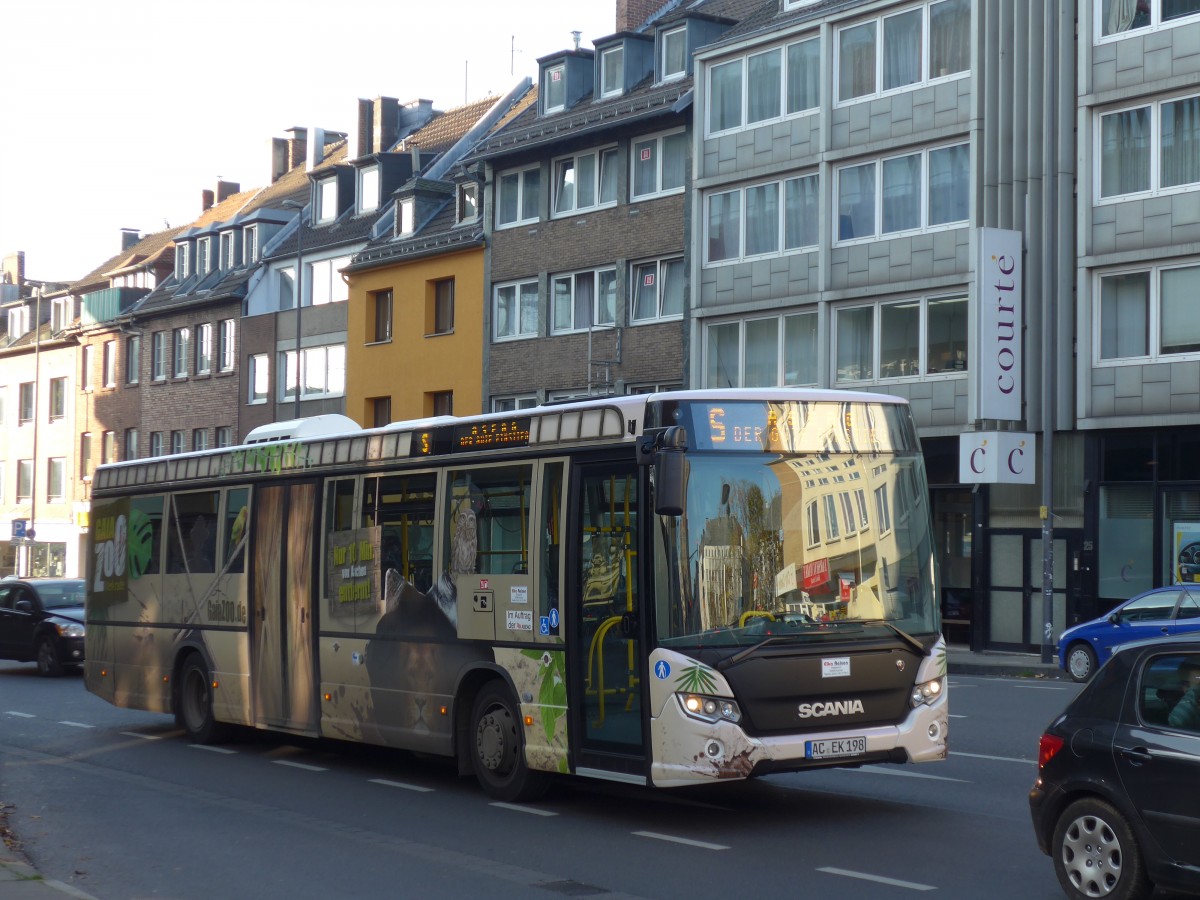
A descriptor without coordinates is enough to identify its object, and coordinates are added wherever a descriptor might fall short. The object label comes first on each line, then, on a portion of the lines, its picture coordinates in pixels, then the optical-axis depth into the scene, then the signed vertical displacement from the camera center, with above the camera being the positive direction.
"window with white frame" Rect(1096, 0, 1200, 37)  29.14 +9.10
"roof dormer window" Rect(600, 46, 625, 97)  42.78 +11.59
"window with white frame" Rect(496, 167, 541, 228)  43.75 +8.58
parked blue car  23.89 -1.28
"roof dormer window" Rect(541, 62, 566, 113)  44.72 +11.60
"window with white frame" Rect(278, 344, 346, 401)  51.00 +4.62
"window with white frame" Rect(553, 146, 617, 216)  41.25 +8.54
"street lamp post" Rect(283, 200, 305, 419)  45.13 +7.38
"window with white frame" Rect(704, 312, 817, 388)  36.06 +3.90
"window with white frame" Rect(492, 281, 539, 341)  43.53 +5.59
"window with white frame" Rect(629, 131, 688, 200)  39.25 +8.52
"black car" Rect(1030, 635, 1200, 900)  7.74 -1.15
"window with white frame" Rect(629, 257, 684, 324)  39.22 +5.56
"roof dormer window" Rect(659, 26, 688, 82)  40.88 +11.55
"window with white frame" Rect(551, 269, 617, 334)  40.97 +5.58
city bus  10.69 -0.43
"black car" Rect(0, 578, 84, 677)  27.09 -1.65
